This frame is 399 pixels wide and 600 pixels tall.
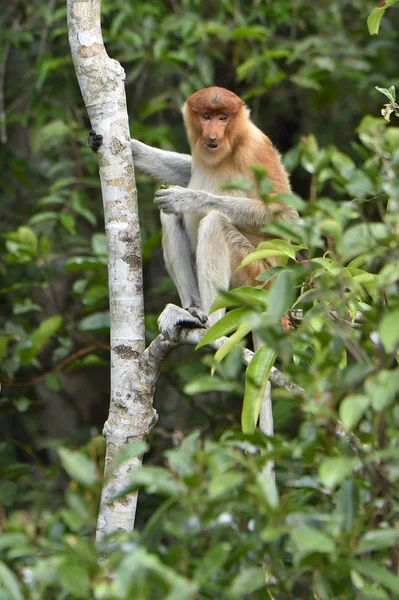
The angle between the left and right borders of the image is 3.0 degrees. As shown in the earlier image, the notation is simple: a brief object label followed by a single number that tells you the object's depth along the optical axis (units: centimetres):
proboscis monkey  1440
